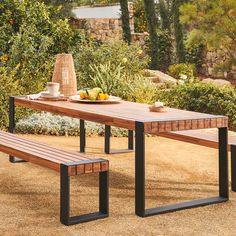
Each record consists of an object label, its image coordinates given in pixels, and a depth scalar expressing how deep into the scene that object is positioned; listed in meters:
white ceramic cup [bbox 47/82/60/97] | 7.24
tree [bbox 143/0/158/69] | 20.29
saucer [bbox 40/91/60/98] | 7.21
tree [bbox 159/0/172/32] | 22.50
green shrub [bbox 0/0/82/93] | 12.44
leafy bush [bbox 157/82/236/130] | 11.52
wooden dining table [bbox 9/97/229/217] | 5.38
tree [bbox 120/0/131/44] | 20.66
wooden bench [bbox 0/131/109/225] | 5.10
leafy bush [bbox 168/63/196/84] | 18.08
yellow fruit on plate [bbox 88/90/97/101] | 6.83
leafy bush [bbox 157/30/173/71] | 21.40
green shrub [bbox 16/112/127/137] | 10.26
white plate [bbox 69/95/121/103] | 6.78
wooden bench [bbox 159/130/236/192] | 6.28
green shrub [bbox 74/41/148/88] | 13.60
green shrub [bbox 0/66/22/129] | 10.55
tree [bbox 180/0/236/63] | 15.21
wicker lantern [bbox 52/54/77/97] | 7.61
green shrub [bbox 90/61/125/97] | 12.33
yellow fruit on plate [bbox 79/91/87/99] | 6.92
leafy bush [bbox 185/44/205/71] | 20.51
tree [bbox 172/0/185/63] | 20.12
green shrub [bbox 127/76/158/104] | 11.96
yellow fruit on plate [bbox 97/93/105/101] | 6.86
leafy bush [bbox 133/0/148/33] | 24.39
